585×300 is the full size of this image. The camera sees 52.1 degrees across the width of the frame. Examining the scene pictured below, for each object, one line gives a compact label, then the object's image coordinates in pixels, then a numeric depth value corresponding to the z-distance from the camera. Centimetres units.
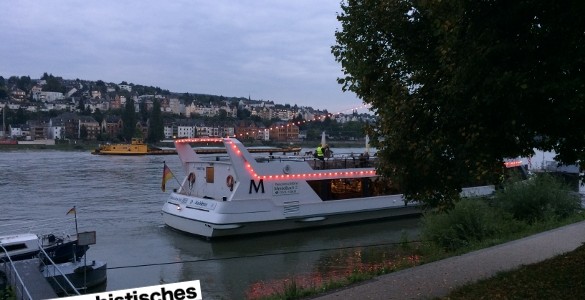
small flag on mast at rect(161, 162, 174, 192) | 2294
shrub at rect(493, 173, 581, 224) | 1853
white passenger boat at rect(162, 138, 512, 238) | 2103
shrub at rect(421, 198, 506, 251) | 1491
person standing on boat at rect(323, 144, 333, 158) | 2582
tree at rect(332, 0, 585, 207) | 608
